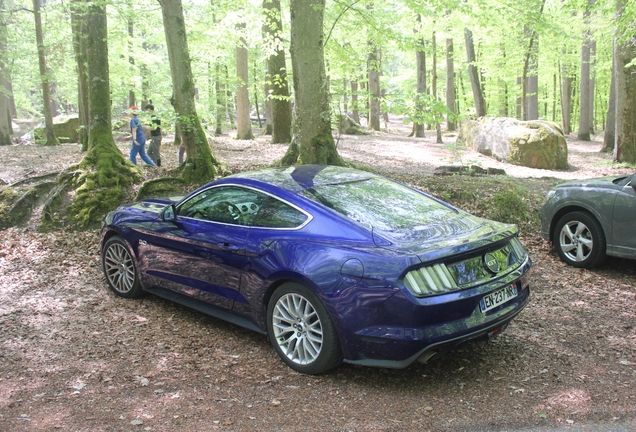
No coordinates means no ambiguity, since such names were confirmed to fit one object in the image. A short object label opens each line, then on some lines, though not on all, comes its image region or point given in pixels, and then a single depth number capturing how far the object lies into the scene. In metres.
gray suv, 6.23
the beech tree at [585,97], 23.36
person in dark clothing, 13.48
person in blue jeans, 12.23
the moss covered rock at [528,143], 15.04
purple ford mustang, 3.50
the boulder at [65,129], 22.27
